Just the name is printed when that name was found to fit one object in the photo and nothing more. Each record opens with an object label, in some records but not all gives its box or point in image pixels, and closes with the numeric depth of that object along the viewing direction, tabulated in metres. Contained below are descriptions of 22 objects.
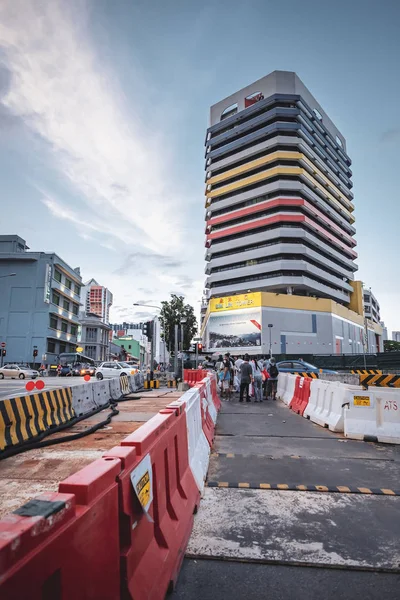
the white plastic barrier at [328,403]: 8.66
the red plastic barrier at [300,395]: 11.74
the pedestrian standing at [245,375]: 14.32
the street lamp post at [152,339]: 18.16
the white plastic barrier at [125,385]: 16.88
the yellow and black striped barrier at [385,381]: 12.41
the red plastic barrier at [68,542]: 1.23
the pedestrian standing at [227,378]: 16.17
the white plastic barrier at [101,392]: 12.23
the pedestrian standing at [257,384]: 15.54
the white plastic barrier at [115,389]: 14.92
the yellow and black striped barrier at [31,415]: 6.64
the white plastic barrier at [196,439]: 4.54
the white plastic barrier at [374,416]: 7.79
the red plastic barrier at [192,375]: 20.40
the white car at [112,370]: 31.73
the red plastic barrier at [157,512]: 2.11
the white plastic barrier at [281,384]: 16.21
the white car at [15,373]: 33.00
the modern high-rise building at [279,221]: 59.47
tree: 54.19
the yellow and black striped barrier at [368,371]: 25.35
